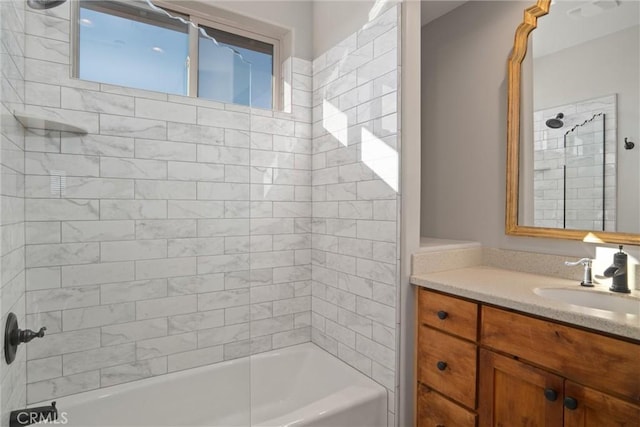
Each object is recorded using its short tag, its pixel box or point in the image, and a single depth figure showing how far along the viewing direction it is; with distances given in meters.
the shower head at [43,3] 1.48
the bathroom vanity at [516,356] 1.09
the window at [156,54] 1.74
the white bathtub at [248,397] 1.71
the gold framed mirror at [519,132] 1.78
